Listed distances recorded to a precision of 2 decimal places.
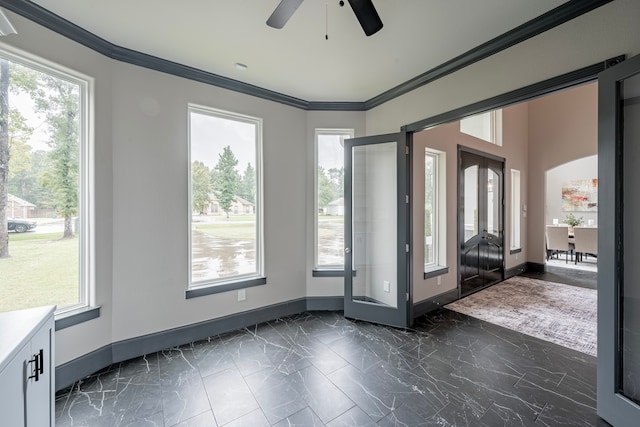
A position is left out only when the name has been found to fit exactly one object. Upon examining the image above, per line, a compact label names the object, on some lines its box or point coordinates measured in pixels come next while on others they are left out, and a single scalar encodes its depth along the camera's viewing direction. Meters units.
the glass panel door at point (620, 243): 1.67
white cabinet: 1.06
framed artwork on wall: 7.64
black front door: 4.26
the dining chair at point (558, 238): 6.79
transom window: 4.62
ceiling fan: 1.44
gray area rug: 2.97
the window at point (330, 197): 3.71
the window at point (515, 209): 5.77
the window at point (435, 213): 3.86
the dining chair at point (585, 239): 6.27
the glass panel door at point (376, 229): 3.18
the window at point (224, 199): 2.94
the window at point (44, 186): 1.93
